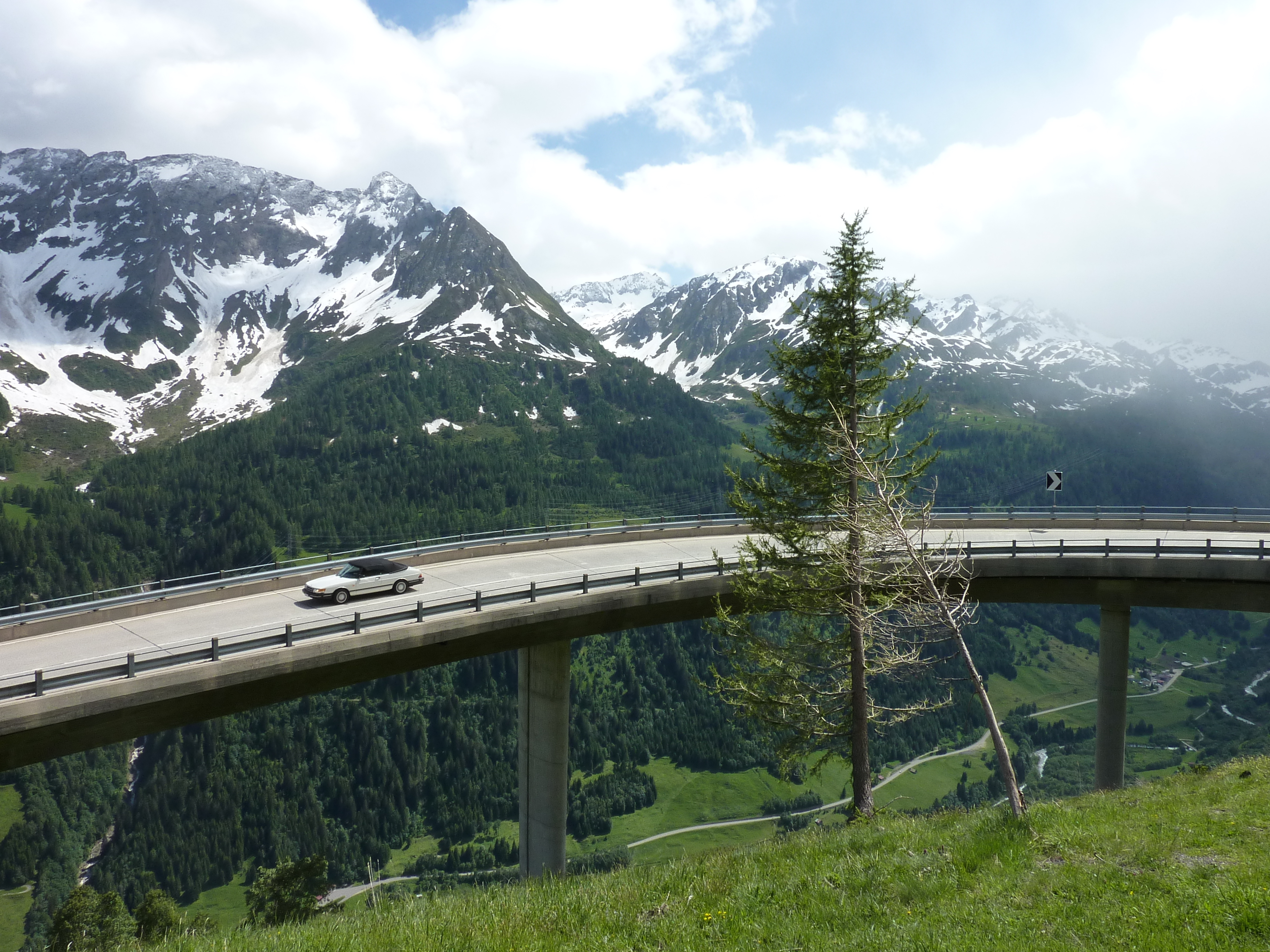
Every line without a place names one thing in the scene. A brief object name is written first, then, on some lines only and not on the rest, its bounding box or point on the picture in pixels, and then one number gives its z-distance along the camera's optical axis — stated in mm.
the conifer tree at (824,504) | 20375
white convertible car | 26641
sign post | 35375
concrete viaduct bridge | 18641
